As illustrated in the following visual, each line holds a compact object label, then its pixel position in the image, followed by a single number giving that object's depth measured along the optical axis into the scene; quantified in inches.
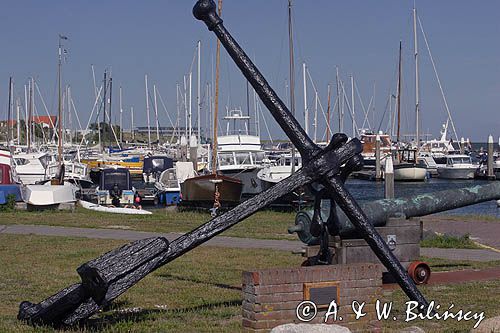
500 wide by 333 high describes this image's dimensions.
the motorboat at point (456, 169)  2987.9
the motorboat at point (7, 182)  1078.4
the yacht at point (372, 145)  3189.0
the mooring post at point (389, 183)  1047.7
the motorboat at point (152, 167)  2349.4
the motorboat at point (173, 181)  1683.1
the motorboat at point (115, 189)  1461.6
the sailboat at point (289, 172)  1190.9
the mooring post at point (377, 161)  2723.4
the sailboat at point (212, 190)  1234.6
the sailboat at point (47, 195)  1069.1
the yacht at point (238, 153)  1776.6
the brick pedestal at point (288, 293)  307.3
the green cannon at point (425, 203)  450.6
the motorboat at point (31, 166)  1907.0
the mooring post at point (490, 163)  2773.1
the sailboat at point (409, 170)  2689.5
